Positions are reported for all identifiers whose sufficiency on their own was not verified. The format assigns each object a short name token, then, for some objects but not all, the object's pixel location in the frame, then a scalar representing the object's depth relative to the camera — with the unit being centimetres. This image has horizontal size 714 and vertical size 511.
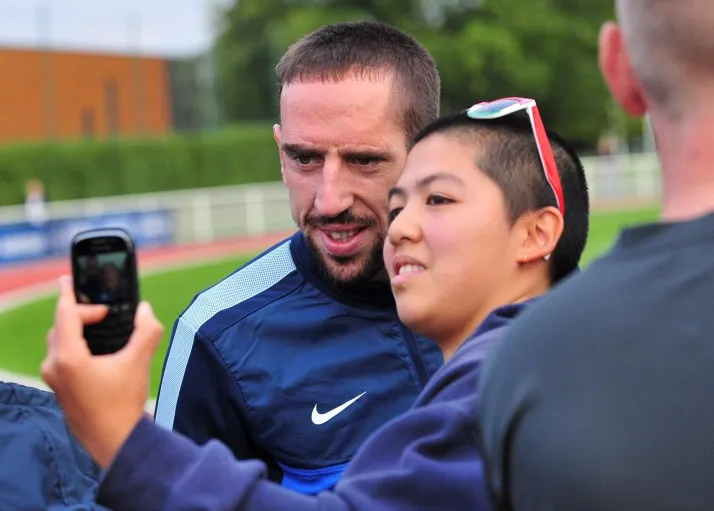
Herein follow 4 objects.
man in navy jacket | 252
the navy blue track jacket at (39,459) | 186
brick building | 4150
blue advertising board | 2159
